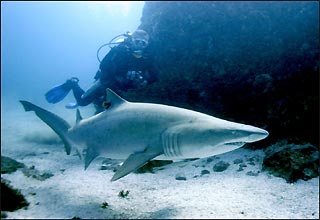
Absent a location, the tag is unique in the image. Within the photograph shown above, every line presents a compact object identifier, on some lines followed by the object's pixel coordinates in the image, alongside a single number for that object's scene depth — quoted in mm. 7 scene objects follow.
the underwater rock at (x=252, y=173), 5597
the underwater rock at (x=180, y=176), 5945
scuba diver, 7832
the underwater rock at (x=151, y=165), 6691
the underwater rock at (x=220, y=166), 6254
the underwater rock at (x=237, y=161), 6553
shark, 2114
